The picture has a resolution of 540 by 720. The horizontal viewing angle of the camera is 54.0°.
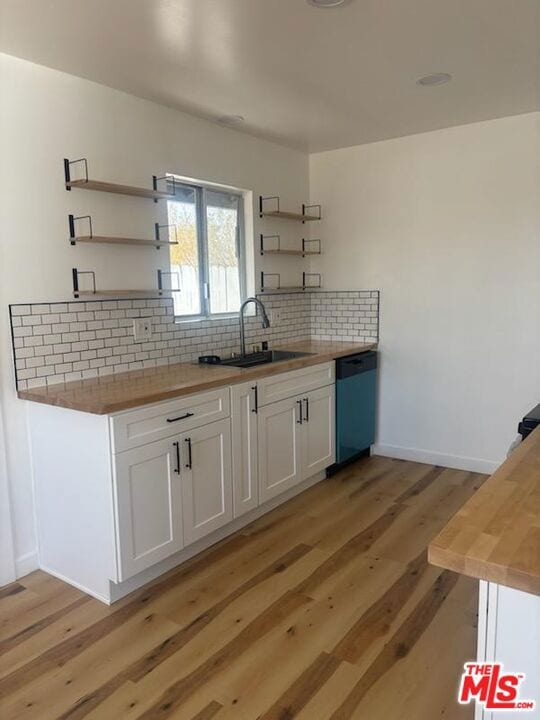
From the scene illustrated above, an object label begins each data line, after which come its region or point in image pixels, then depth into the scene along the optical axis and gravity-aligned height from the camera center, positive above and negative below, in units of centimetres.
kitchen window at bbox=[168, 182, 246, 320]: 338 +24
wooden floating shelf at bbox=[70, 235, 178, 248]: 265 +24
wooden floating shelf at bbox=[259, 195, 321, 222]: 391 +55
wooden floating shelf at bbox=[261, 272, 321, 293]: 399 -1
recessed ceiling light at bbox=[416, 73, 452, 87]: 272 +106
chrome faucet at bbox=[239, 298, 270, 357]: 349 -24
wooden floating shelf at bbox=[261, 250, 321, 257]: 397 +25
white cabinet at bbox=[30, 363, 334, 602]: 230 -93
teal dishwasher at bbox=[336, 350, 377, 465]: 381 -89
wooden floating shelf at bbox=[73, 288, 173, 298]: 270 -3
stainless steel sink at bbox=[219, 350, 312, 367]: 350 -50
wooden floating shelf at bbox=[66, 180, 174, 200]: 262 +51
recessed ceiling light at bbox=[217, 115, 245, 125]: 331 +105
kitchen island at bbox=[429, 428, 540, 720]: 100 -54
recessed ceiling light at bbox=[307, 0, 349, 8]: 196 +104
